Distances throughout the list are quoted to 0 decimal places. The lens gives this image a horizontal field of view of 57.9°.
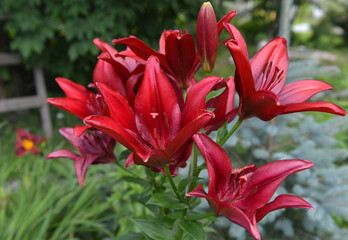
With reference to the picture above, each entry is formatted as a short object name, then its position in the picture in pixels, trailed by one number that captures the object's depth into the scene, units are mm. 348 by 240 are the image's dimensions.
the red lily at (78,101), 625
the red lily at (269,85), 521
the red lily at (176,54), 573
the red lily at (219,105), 538
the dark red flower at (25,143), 2223
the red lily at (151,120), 501
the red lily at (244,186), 505
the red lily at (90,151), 708
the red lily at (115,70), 631
